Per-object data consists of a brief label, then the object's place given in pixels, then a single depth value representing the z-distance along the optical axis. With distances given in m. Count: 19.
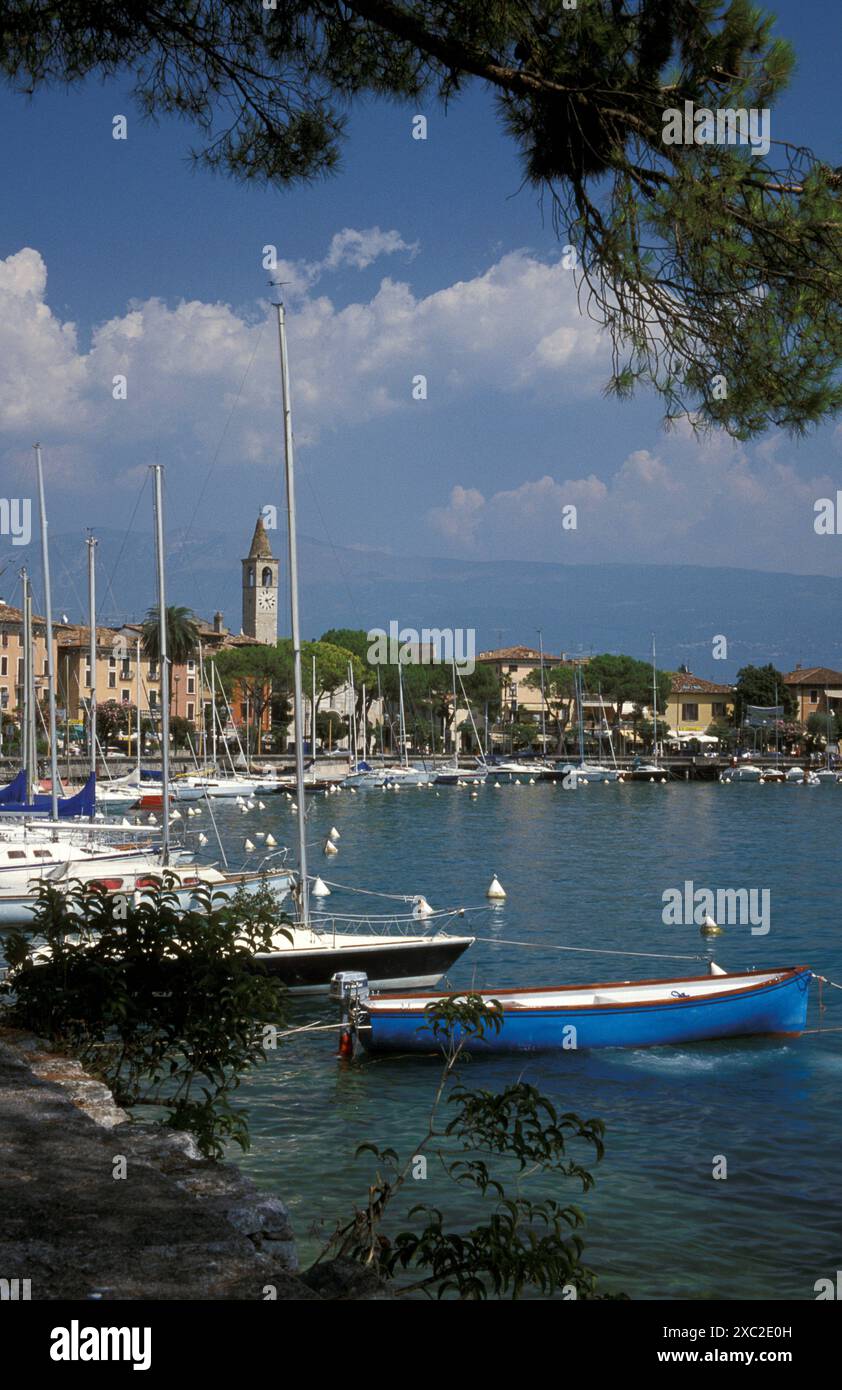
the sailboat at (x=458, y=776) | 100.56
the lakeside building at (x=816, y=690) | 145.25
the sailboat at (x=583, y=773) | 107.50
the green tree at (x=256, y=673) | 112.38
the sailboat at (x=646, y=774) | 111.00
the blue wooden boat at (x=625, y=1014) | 16.41
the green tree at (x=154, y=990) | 7.26
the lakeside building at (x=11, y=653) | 108.20
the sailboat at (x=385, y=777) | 95.31
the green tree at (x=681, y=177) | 6.51
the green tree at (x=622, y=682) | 134.00
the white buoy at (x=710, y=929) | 28.78
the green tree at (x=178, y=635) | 93.75
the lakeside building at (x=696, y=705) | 148.75
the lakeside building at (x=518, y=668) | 148.75
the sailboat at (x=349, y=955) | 19.50
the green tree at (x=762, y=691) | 140.62
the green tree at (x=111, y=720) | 107.00
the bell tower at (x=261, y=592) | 167.75
